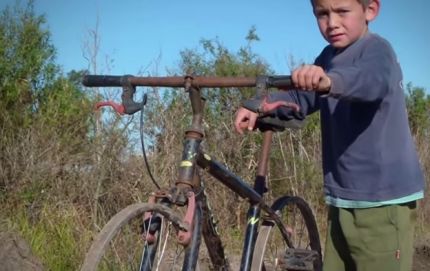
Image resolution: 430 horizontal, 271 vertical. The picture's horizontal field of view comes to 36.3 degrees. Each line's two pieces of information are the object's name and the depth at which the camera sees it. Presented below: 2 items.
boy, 2.65
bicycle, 2.38
